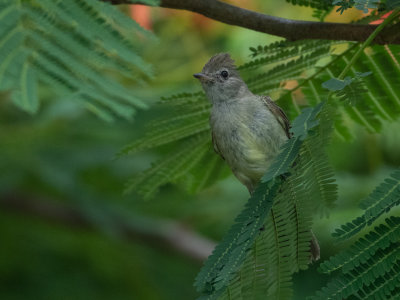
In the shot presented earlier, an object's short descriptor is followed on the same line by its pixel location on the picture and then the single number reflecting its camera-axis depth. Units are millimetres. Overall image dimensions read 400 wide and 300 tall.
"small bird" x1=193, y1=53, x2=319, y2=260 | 6868
